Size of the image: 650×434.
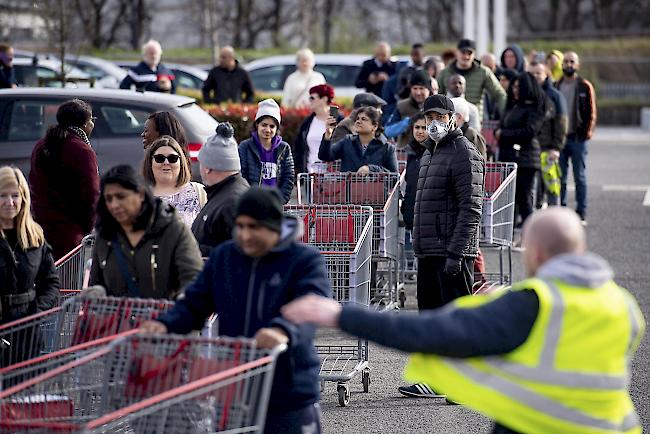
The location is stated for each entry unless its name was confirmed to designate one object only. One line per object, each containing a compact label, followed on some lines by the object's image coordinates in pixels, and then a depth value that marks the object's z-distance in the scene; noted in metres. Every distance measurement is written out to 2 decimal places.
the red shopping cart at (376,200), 20.58
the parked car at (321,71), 54.47
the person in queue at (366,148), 22.11
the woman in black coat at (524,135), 28.66
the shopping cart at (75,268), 16.02
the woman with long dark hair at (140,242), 11.76
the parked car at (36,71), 47.44
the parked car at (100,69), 58.09
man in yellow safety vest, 8.77
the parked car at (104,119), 27.97
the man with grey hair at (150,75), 34.53
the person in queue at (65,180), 18.50
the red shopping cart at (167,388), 9.36
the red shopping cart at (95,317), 11.14
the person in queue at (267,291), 10.12
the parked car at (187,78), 59.16
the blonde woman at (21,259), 13.70
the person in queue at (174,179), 15.63
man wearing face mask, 16.89
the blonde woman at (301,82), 34.78
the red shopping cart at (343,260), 16.84
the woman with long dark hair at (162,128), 18.19
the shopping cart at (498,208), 22.06
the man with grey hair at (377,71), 38.84
